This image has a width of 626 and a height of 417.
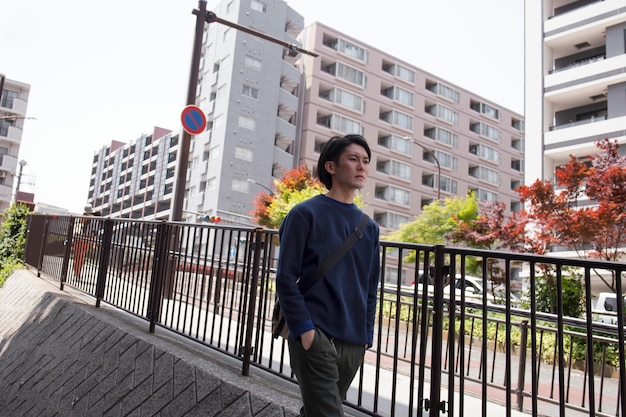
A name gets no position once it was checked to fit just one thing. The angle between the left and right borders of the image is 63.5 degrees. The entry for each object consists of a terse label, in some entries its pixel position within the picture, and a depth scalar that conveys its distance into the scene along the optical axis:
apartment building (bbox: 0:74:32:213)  59.22
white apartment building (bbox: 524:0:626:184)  27.06
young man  2.44
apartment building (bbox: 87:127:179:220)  65.44
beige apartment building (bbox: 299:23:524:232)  51.00
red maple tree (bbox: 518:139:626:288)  15.06
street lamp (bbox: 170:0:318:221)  10.52
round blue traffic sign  10.19
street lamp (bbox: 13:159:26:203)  43.19
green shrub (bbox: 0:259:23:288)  12.21
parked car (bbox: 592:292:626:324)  17.66
